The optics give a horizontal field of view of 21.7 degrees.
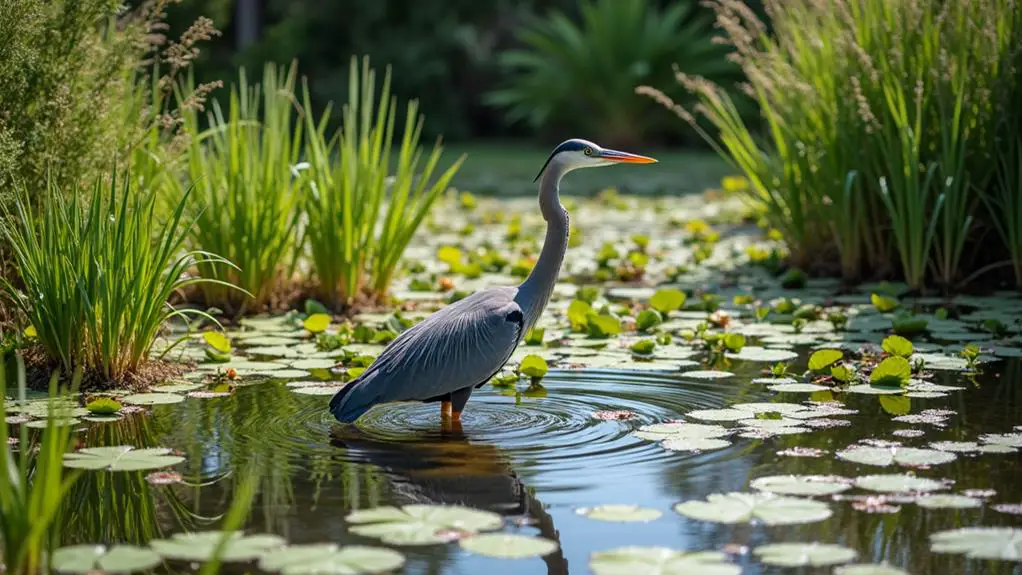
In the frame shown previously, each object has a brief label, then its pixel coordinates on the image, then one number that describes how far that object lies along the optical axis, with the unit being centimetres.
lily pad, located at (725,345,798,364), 1115
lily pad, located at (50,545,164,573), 586
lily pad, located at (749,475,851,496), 720
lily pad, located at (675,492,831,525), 670
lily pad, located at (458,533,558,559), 618
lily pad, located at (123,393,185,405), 948
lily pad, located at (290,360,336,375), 1081
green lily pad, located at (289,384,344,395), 989
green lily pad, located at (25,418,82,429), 865
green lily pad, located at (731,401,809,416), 926
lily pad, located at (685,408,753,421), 908
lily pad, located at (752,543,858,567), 604
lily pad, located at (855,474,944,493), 724
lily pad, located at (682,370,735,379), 1056
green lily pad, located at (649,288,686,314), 1317
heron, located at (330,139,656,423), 868
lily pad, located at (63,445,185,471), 773
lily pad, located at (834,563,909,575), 593
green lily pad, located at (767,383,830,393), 999
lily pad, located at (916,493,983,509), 694
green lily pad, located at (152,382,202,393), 996
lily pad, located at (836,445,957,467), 781
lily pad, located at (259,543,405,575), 586
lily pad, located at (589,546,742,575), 593
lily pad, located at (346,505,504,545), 639
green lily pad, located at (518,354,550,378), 1032
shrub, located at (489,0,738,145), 3425
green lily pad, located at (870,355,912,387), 990
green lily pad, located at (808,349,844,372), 1024
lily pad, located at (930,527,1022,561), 617
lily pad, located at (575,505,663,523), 674
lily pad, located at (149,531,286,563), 607
